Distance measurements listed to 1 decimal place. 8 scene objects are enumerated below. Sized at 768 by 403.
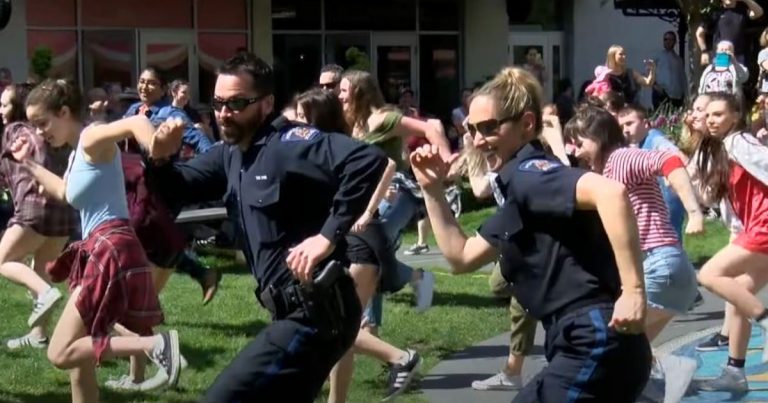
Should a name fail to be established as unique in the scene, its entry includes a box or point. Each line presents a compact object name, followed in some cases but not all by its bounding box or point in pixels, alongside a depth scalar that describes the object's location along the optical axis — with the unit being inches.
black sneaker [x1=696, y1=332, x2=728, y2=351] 352.8
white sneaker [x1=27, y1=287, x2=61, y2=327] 339.9
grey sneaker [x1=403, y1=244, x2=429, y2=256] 558.6
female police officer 174.9
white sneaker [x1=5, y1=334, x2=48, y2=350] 351.3
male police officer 193.3
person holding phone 614.9
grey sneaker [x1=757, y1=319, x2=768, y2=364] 306.5
